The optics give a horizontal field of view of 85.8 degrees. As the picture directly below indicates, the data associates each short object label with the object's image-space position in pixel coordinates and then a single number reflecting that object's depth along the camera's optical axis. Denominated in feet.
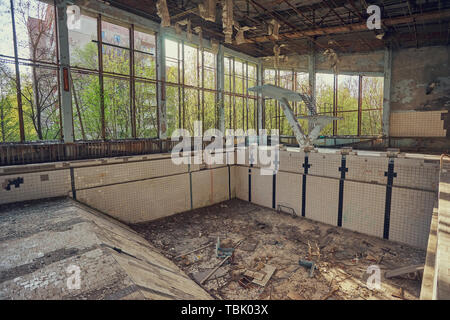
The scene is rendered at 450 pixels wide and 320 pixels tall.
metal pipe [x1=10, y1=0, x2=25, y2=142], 18.62
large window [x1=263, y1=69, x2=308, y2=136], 45.14
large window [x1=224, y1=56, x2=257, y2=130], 40.37
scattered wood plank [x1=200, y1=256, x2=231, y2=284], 14.89
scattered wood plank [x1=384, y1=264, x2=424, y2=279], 13.82
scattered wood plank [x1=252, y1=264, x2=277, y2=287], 14.42
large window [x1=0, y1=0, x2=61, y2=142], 20.31
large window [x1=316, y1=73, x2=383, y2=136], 62.54
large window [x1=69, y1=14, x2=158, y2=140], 25.06
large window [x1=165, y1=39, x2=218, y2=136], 31.60
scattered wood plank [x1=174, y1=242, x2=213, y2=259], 17.70
